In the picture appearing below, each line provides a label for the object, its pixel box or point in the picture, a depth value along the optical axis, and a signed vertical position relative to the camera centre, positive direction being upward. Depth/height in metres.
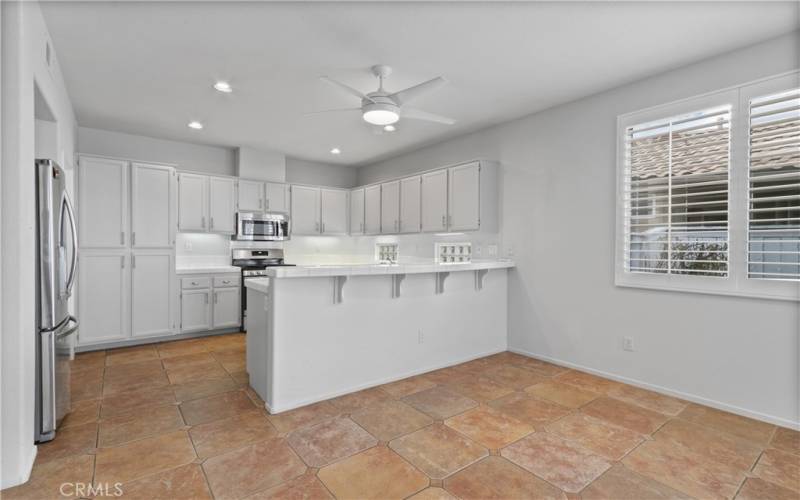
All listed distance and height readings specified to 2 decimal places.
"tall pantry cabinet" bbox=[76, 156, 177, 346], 4.56 -0.04
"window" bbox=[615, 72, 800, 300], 2.78 +0.44
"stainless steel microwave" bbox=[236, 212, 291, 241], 5.96 +0.32
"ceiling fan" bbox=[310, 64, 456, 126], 2.89 +1.15
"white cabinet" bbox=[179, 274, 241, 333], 5.26 -0.77
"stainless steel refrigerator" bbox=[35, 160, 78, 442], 2.39 -0.28
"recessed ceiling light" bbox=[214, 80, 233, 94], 3.59 +1.48
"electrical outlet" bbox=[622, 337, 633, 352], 3.60 -0.88
